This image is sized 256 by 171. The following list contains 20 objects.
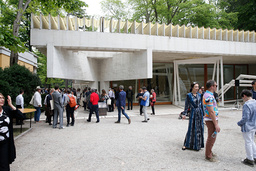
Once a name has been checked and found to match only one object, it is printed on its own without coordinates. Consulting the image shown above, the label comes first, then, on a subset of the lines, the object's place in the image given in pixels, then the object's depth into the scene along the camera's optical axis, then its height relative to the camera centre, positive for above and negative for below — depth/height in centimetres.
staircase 1609 +10
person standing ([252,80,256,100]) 567 -15
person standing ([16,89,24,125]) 870 -73
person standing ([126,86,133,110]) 1408 -68
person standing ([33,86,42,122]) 905 -72
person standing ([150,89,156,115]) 1107 -78
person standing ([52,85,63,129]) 780 -75
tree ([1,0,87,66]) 1045 +479
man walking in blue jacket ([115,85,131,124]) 873 -71
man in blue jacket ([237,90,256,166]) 389 -92
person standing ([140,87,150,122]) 888 -82
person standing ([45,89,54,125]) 848 -105
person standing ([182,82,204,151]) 473 -96
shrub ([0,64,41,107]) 916 +29
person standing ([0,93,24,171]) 298 -87
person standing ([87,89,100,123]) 897 -77
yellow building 1397 +266
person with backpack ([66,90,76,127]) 811 -88
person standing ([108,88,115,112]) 1345 -95
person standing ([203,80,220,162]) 390 -69
